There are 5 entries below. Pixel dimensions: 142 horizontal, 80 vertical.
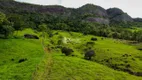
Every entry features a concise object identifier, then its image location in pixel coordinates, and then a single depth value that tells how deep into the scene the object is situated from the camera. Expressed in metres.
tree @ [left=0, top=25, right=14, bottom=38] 43.35
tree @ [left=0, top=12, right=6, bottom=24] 43.36
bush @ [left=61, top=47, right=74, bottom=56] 36.52
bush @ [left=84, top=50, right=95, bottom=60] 36.36
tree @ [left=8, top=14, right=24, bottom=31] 48.80
